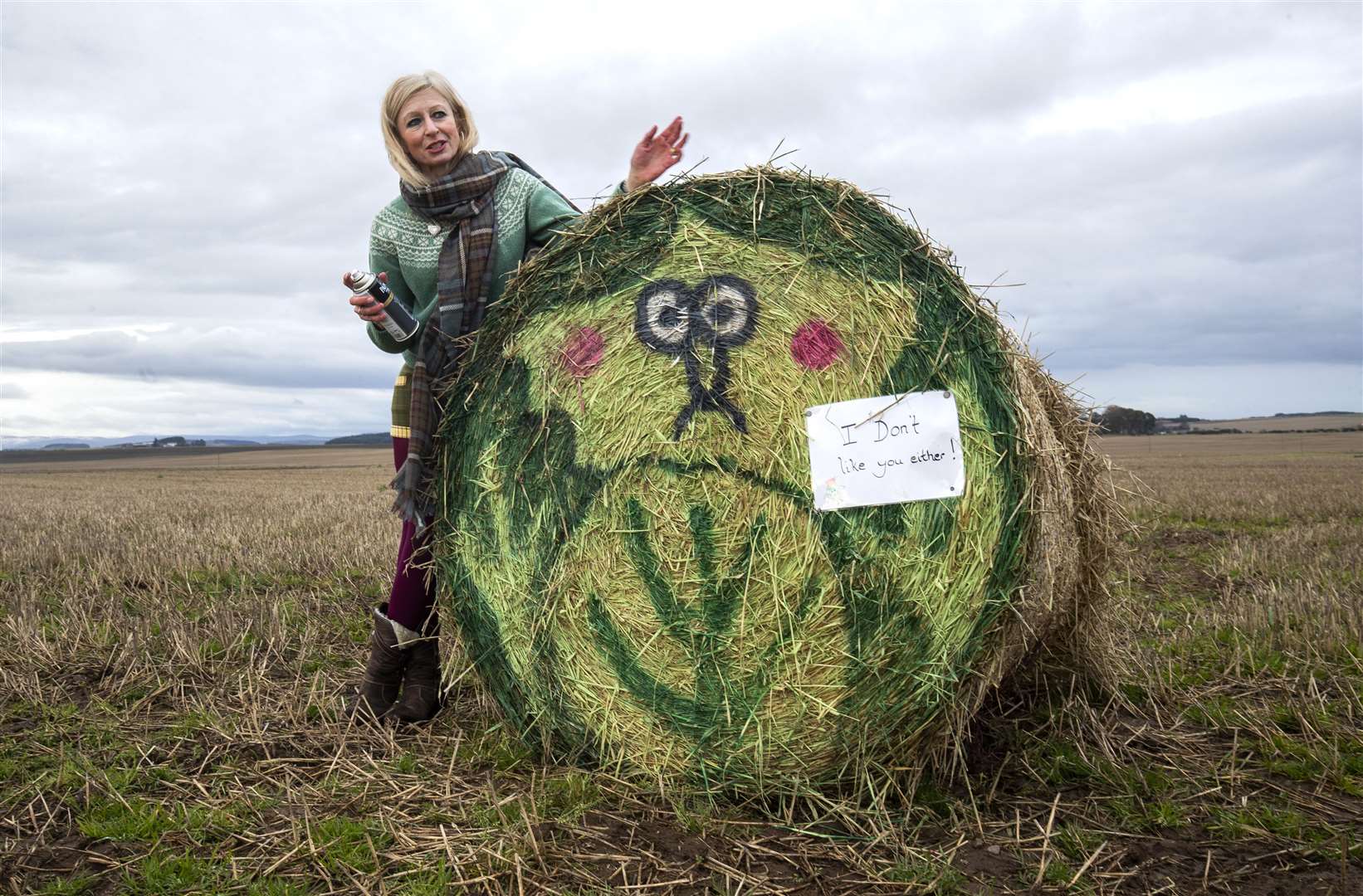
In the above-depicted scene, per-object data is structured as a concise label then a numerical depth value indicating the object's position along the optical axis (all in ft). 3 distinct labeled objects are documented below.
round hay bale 8.81
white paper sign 8.71
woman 11.02
